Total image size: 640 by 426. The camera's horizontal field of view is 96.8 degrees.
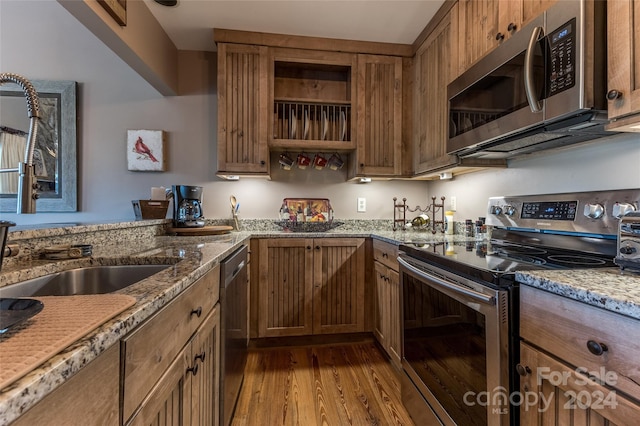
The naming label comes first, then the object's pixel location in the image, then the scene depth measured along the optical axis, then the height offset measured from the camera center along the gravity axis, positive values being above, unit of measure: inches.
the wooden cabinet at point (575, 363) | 23.4 -14.5
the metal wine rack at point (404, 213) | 92.2 -0.8
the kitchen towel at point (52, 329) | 13.6 -7.1
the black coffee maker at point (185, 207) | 81.0 +1.4
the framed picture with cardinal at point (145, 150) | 95.2 +20.7
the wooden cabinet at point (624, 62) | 34.0 +18.3
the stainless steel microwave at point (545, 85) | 38.0 +19.6
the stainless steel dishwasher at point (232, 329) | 49.5 -23.5
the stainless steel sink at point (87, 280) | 34.9 -9.4
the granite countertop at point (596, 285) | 23.4 -7.3
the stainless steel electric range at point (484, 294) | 35.6 -12.4
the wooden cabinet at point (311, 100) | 91.8 +37.2
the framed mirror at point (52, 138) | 86.7 +23.6
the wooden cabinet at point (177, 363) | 22.2 -15.5
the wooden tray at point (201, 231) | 77.8 -5.3
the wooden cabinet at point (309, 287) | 84.3 -22.7
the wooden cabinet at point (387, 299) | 70.4 -23.7
